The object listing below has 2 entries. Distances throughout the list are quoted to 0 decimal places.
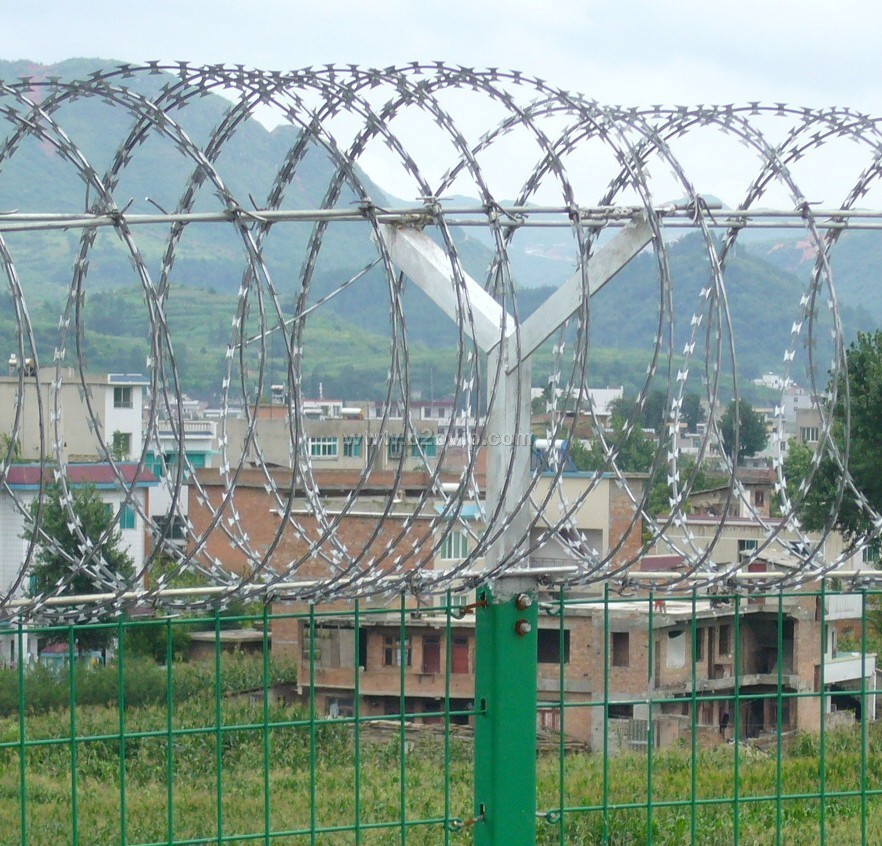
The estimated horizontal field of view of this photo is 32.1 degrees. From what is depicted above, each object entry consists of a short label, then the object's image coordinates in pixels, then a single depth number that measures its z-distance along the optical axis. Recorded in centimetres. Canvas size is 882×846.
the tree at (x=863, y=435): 2281
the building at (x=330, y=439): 2911
